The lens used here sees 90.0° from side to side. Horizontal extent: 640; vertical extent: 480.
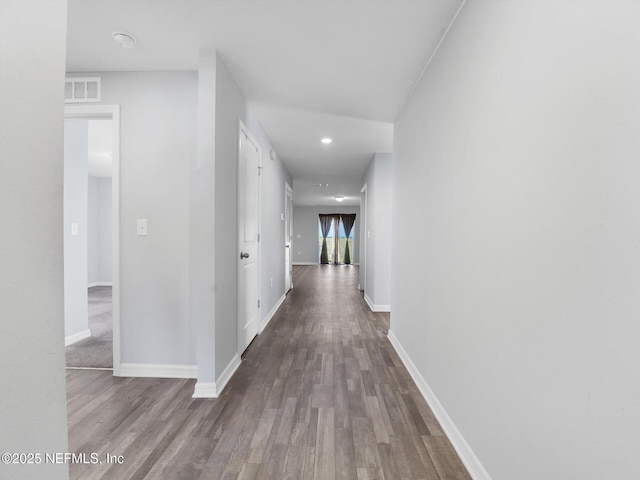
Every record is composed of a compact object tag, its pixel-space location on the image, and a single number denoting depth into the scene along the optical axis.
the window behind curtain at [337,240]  13.81
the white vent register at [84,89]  2.60
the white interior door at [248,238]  2.99
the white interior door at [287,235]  6.35
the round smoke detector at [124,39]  2.09
